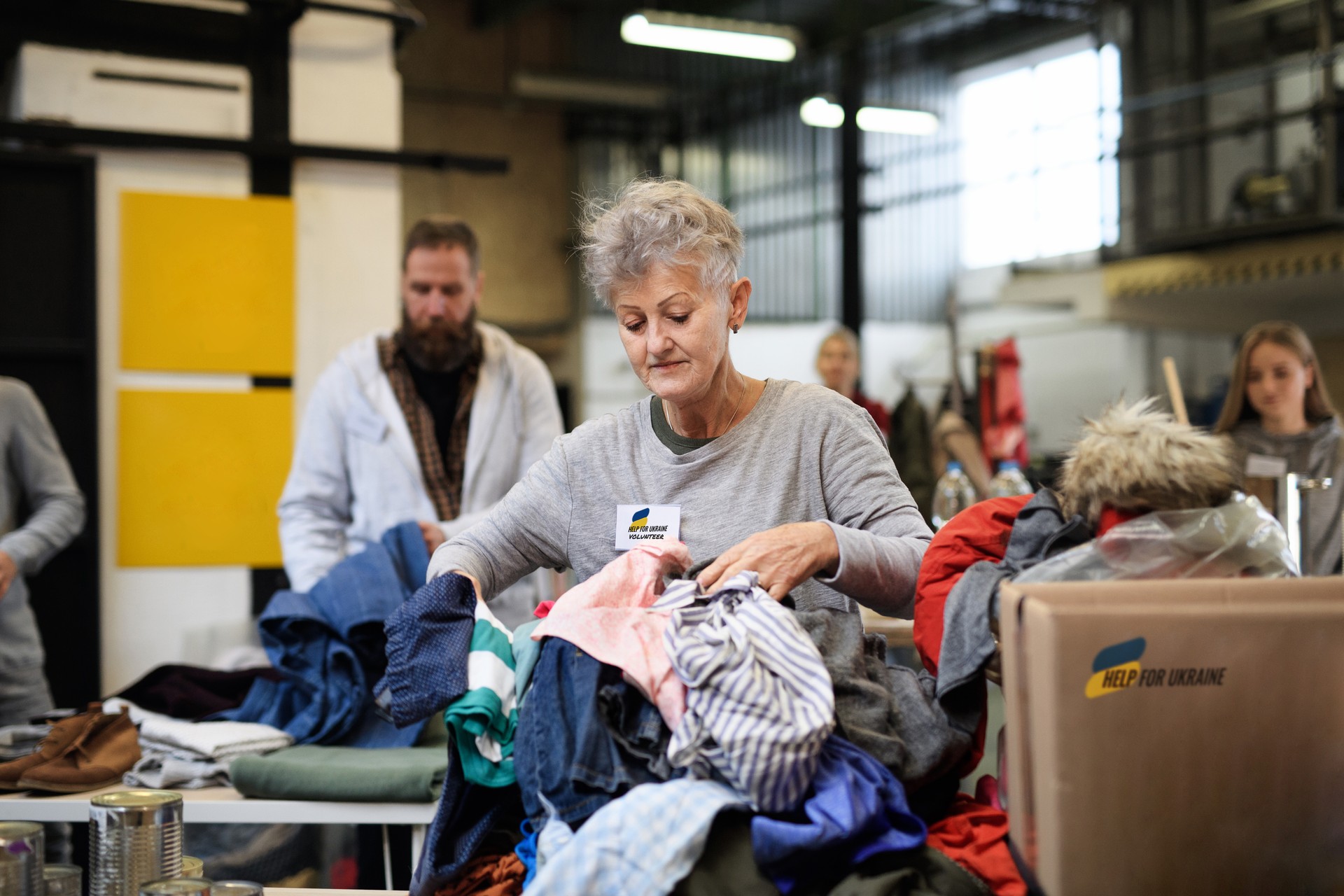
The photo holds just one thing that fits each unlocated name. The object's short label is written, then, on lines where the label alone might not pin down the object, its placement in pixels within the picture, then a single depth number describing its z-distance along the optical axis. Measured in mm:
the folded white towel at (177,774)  2244
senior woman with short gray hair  1542
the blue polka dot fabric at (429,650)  1438
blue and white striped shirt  1173
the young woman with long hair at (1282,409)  3922
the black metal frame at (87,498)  3793
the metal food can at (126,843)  1388
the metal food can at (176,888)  1280
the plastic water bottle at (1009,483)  4723
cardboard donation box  1124
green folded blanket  2105
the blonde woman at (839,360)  5898
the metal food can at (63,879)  1413
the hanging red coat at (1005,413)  7035
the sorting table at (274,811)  2096
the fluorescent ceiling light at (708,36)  8305
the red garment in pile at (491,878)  1385
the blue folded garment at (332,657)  2373
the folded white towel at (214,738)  2271
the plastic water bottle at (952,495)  4465
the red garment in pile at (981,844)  1230
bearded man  2934
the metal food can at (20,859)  1328
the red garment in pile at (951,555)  1406
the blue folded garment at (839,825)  1157
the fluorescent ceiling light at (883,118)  10477
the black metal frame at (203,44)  3852
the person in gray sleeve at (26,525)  2791
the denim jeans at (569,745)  1263
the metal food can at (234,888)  1372
